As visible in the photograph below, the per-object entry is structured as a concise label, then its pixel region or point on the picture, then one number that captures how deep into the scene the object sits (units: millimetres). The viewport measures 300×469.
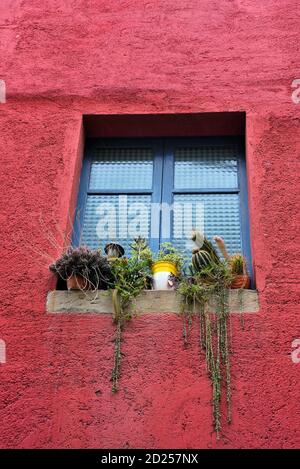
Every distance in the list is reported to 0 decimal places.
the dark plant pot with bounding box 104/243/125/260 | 4570
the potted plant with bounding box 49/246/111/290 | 4230
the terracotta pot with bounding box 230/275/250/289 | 4250
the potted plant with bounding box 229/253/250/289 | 4254
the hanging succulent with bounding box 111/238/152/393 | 4000
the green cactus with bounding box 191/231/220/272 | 4344
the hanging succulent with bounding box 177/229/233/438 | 3848
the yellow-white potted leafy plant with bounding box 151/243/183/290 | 4301
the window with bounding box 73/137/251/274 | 4914
